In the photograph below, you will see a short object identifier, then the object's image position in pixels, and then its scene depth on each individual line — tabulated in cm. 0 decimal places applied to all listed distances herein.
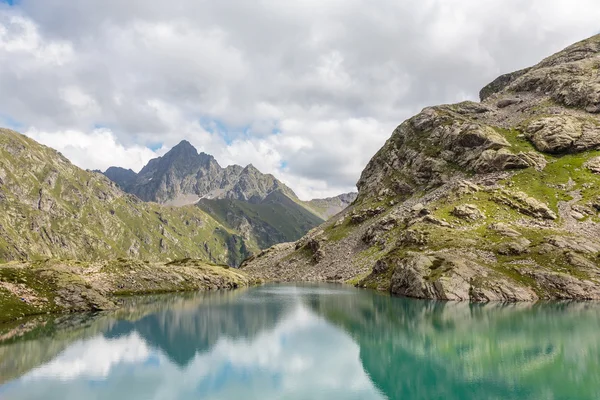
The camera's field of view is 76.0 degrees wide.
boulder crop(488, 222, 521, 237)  11258
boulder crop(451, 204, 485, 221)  13600
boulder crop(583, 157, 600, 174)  14738
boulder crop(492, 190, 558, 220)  12938
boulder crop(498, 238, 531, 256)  10134
